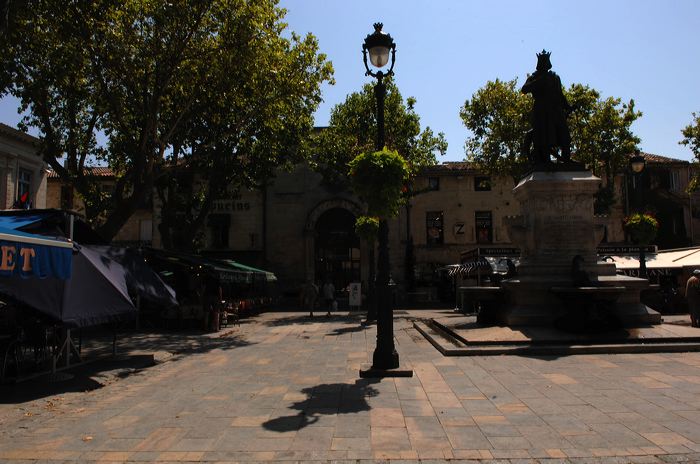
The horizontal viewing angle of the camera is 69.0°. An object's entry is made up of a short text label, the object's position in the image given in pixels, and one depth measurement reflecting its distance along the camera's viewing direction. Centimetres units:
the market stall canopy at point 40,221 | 846
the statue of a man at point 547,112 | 1280
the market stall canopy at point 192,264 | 1728
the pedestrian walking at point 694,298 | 1281
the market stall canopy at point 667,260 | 1998
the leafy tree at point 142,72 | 1448
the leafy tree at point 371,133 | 2764
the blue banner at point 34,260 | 675
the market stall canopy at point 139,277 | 1034
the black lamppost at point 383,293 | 836
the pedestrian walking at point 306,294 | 2309
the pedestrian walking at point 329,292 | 2327
